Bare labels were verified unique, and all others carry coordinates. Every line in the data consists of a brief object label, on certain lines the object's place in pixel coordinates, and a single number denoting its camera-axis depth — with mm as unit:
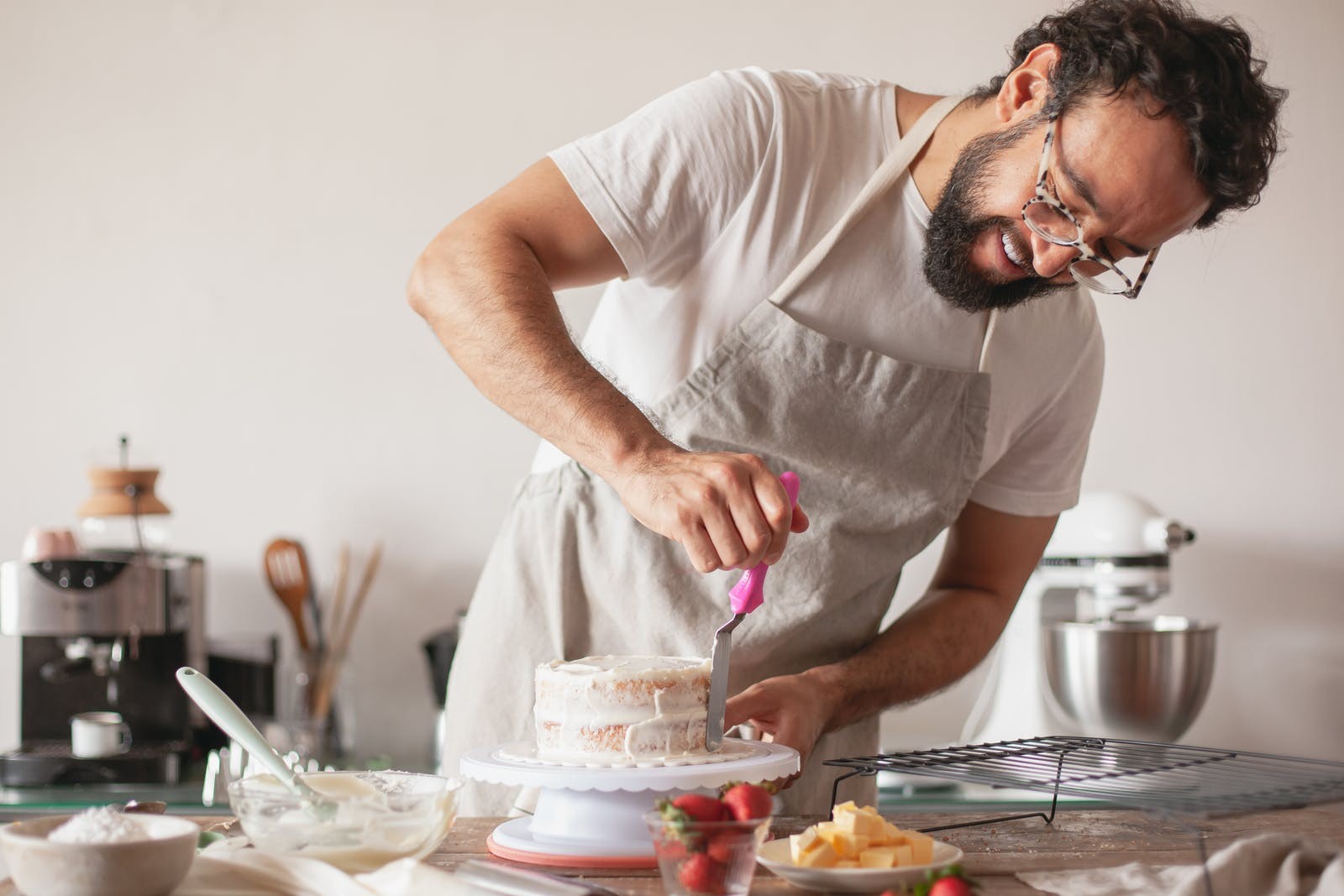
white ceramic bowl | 802
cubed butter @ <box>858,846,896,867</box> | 888
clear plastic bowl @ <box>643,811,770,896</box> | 822
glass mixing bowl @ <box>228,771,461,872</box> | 930
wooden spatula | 2385
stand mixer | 2021
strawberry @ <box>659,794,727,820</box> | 840
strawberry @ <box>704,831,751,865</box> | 822
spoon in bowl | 938
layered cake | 1054
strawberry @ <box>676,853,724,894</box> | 823
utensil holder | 2279
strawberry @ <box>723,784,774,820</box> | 839
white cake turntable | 962
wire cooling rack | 839
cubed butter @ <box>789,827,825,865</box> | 903
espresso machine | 2059
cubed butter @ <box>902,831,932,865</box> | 904
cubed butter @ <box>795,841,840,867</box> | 896
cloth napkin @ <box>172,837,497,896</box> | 834
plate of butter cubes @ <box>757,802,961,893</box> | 877
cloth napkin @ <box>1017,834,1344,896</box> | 879
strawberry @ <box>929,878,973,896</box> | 803
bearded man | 1211
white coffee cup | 2072
